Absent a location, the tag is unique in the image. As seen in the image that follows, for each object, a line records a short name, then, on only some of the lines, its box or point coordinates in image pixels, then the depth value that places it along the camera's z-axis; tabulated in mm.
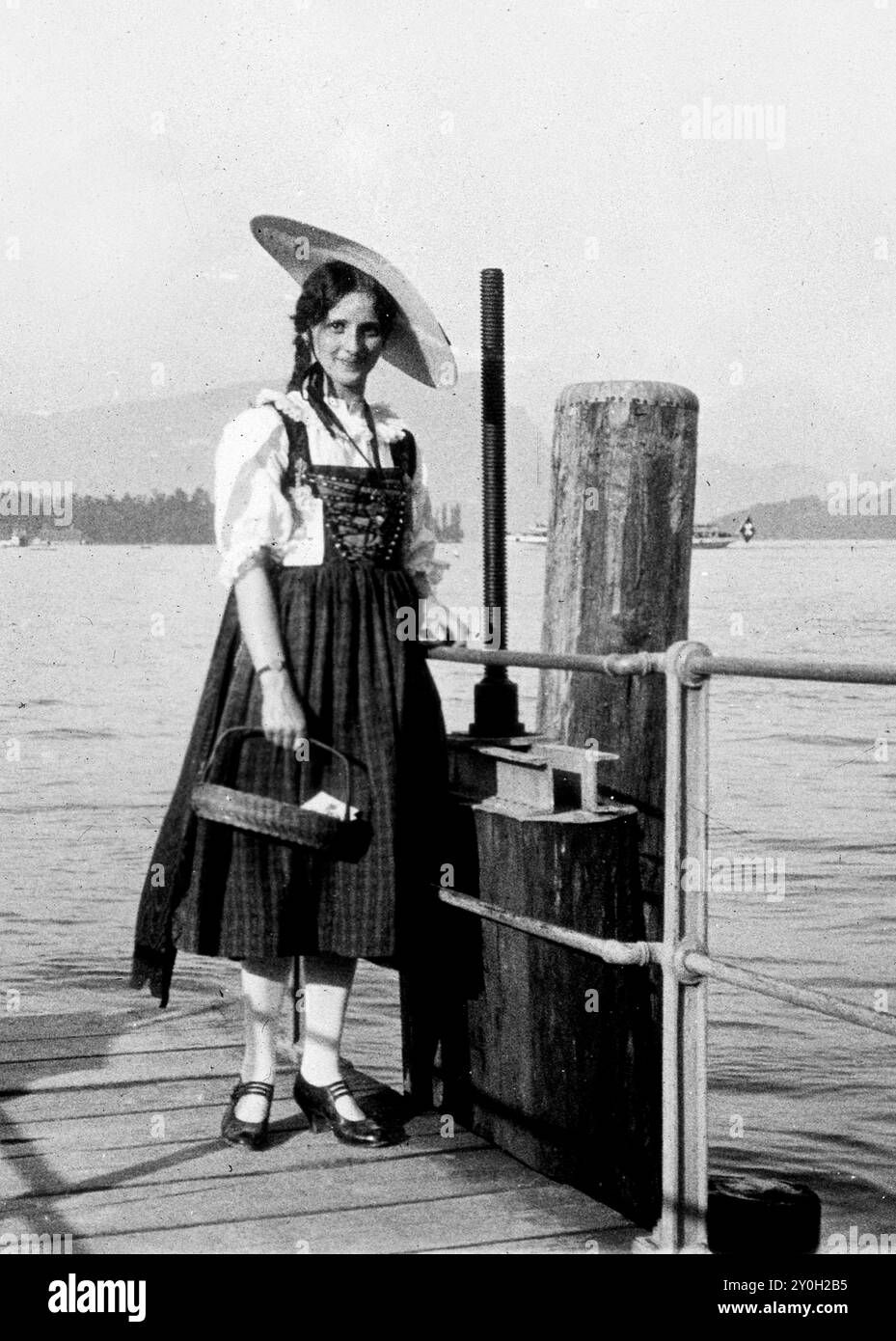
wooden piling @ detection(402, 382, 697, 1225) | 3307
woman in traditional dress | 3359
